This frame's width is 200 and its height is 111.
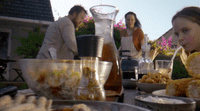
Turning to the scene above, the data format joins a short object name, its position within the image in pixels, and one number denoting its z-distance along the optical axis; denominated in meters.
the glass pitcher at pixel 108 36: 0.94
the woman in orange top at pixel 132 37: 4.39
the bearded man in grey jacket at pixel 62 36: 2.90
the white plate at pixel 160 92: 0.80
